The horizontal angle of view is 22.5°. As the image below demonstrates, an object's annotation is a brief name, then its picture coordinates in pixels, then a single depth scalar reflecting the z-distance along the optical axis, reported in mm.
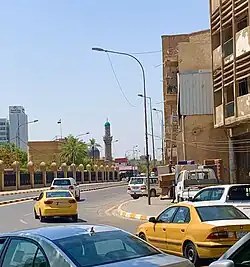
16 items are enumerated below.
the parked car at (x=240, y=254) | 5227
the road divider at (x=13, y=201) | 44038
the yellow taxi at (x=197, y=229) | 11797
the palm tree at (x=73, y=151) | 118875
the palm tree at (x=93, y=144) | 156000
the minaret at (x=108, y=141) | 178188
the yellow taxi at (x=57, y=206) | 26359
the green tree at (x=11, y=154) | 88812
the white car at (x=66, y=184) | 43256
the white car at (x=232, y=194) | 19078
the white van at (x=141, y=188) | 46594
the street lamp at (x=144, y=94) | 35372
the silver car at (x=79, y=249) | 6449
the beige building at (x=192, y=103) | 46656
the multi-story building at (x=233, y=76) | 31297
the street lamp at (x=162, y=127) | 71125
